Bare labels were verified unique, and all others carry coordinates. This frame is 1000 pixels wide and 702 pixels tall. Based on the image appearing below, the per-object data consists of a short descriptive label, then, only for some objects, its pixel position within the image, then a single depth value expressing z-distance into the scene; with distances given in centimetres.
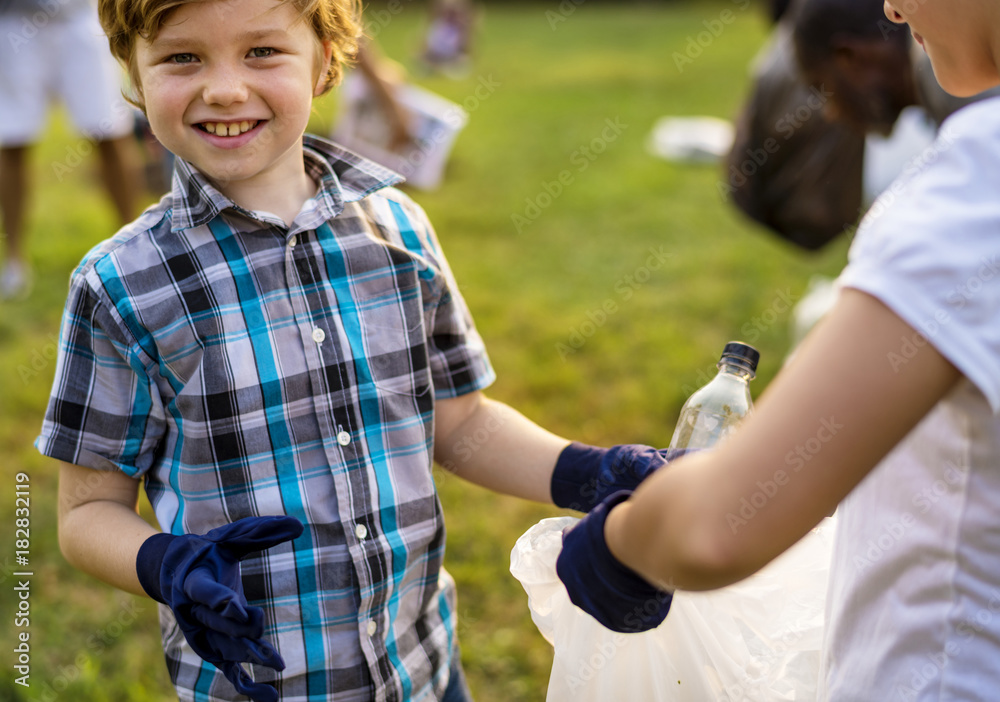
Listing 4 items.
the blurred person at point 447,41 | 1159
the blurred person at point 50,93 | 385
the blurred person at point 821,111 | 289
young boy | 112
